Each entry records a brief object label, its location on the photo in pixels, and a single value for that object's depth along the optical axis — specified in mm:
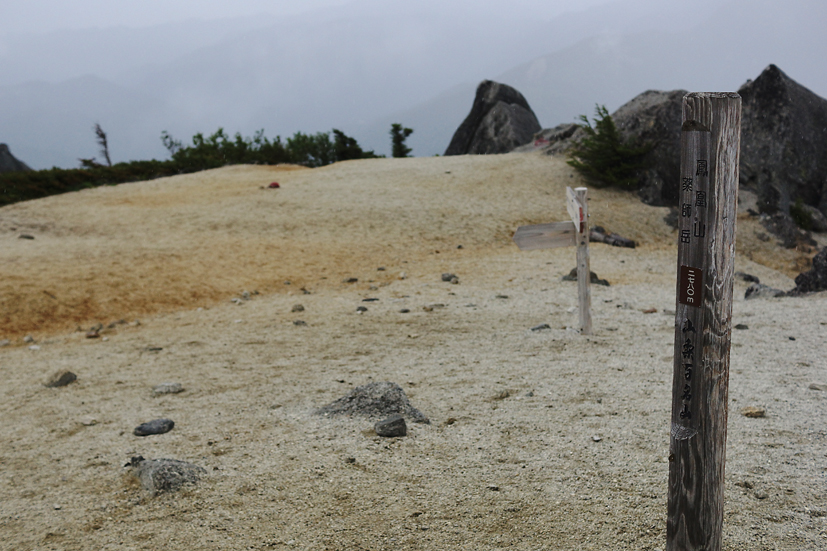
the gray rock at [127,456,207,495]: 3277
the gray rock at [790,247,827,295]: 8164
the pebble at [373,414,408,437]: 3875
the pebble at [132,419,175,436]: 4219
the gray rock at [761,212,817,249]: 15149
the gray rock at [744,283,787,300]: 8289
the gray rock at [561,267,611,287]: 9359
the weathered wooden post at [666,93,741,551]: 1951
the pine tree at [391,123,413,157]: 33625
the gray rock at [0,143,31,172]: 32906
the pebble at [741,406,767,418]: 4031
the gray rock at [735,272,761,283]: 10453
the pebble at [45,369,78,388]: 5430
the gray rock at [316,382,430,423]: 4203
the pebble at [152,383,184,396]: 5137
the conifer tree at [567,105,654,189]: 17172
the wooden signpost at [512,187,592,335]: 6121
